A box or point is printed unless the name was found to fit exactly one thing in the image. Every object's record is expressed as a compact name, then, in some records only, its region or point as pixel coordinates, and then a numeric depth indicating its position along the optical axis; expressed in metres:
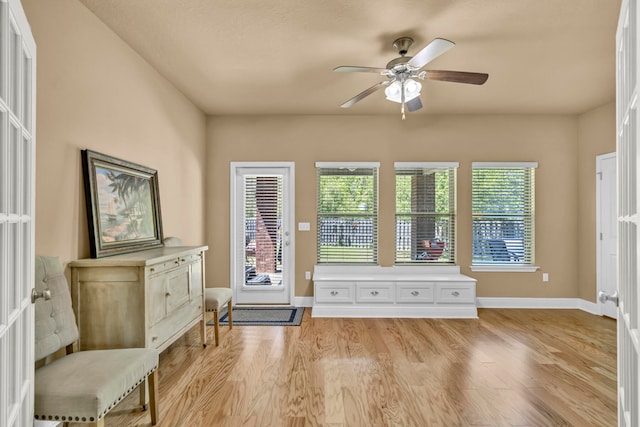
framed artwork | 2.42
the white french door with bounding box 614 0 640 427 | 1.00
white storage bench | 4.41
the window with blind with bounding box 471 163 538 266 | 4.91
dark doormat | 4.15
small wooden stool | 3.42
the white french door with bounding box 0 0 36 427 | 1.02
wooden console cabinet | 2.22
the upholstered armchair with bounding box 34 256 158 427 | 1.56
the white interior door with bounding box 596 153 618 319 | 4.33
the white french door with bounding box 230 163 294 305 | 4.94
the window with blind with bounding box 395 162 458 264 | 4.93
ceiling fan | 2.53
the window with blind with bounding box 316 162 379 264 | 4.95
